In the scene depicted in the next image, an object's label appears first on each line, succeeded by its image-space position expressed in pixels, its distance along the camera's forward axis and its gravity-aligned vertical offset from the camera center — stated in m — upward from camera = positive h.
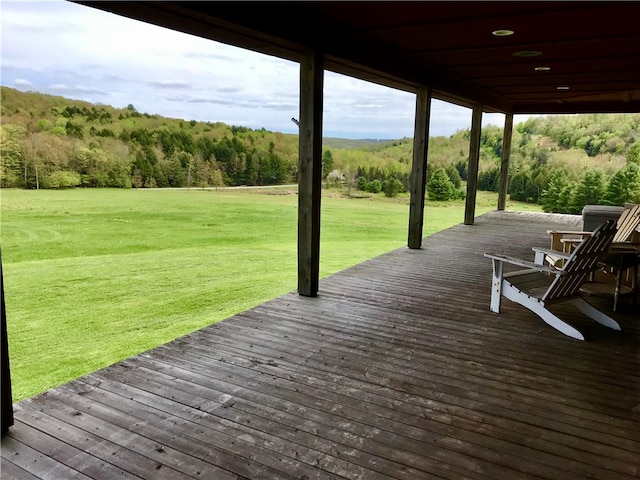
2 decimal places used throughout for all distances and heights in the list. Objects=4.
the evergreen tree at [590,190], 13.80 -0.33
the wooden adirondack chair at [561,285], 3.35 -0.86
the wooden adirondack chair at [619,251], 3.94 -0.66
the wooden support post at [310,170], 3.93 +0.02
